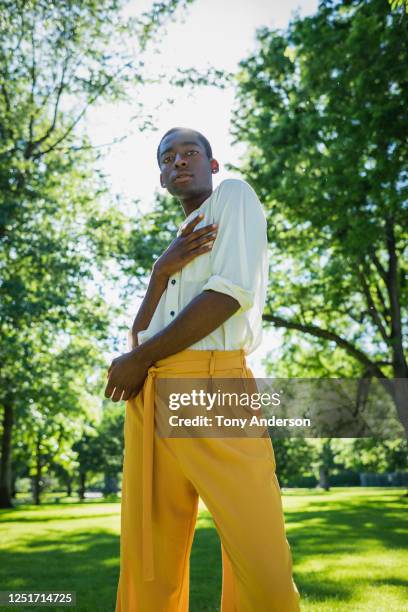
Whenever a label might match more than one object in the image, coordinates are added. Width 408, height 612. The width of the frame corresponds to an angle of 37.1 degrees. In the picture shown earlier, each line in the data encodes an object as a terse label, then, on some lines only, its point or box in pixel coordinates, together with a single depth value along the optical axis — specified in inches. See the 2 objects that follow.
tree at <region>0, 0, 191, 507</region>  561.0
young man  75.4
